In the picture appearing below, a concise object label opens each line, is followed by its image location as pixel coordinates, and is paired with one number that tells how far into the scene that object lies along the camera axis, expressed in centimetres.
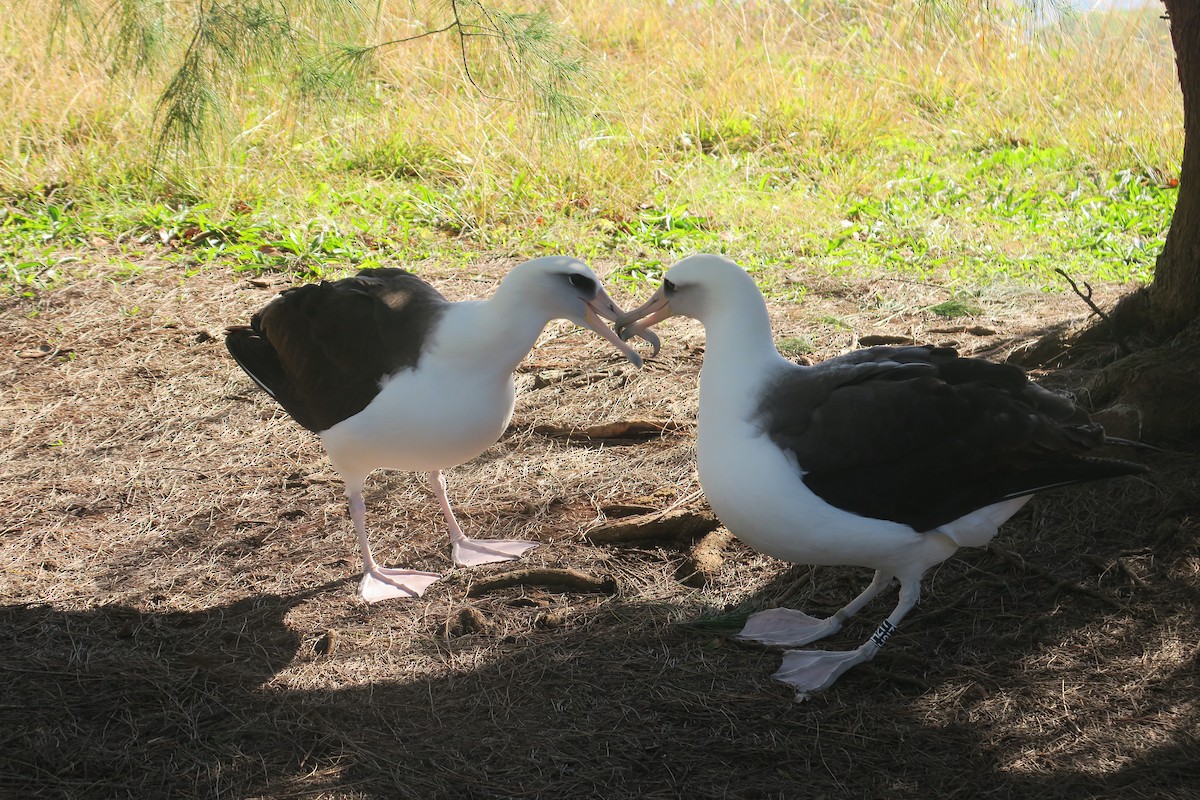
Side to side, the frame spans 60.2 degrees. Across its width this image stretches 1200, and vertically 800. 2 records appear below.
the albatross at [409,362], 369
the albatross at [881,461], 313
